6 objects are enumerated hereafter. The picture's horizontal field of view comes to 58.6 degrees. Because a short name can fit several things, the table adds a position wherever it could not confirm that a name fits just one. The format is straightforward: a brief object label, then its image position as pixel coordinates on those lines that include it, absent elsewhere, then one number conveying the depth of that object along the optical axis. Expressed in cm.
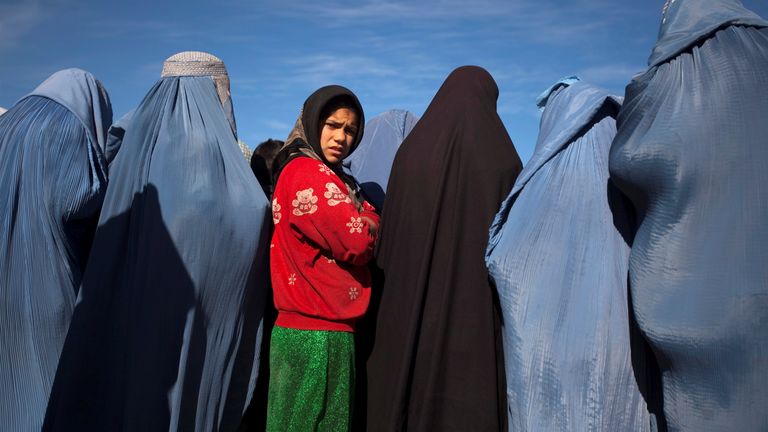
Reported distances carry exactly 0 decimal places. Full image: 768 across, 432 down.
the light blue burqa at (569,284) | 214
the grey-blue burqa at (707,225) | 185
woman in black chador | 244
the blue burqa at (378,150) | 367
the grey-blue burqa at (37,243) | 266
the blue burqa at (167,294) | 251
